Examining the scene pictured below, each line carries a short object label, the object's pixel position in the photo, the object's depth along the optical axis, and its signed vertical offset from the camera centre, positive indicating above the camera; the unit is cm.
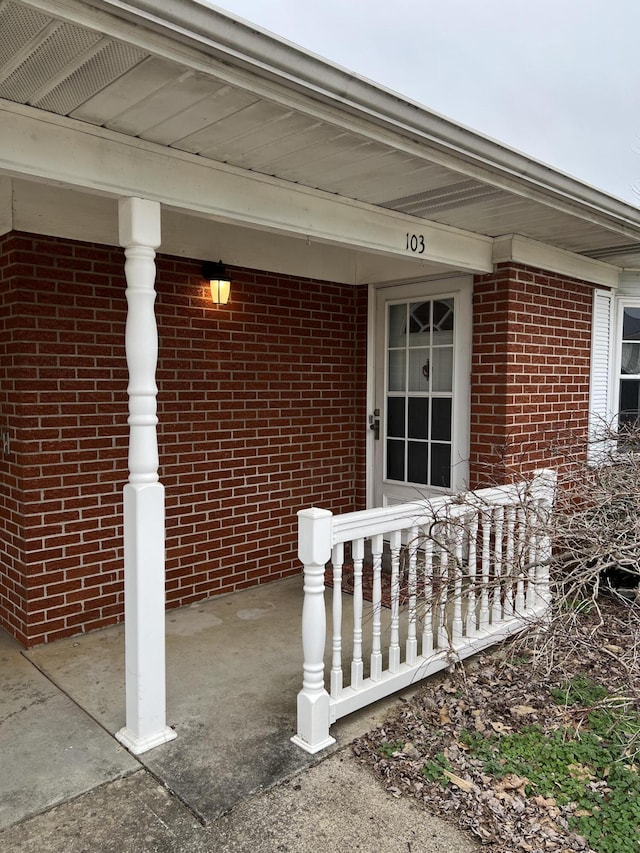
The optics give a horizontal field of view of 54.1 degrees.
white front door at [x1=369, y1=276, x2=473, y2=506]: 503 -3
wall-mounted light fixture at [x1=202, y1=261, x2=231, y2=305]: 451 +76
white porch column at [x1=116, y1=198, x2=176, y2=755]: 281 -58
